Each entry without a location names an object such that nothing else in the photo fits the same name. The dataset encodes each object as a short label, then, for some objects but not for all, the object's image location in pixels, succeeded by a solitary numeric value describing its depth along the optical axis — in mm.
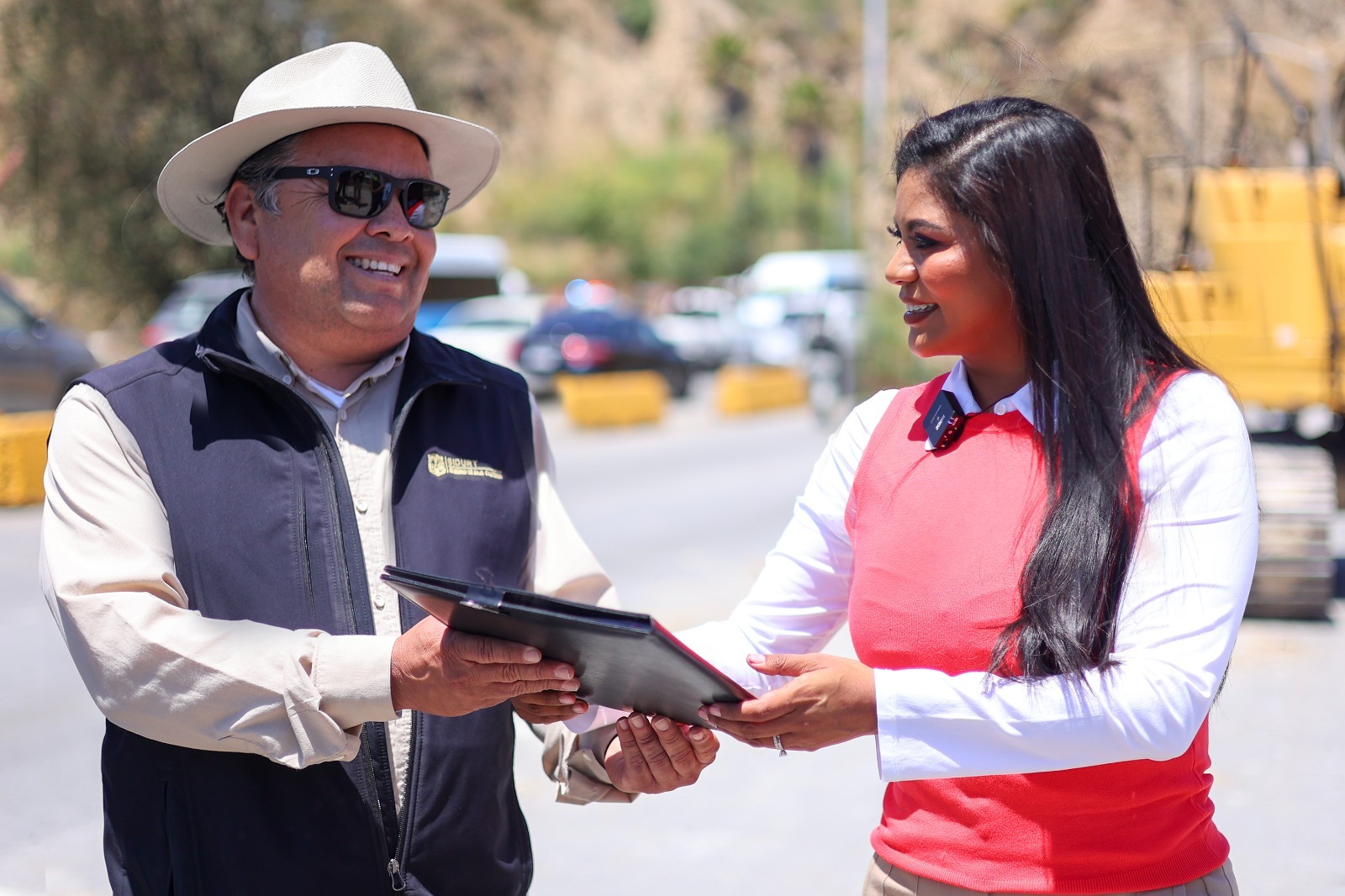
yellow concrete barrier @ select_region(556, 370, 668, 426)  20922
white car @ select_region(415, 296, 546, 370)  23781
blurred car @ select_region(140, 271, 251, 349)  21344
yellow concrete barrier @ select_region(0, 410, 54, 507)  12094
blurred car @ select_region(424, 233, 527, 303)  30047
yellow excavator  8125
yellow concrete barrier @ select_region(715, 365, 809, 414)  24109
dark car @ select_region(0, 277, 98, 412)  14609
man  2168
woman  1944
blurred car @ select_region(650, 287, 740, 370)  33906
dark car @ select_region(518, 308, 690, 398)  25156
